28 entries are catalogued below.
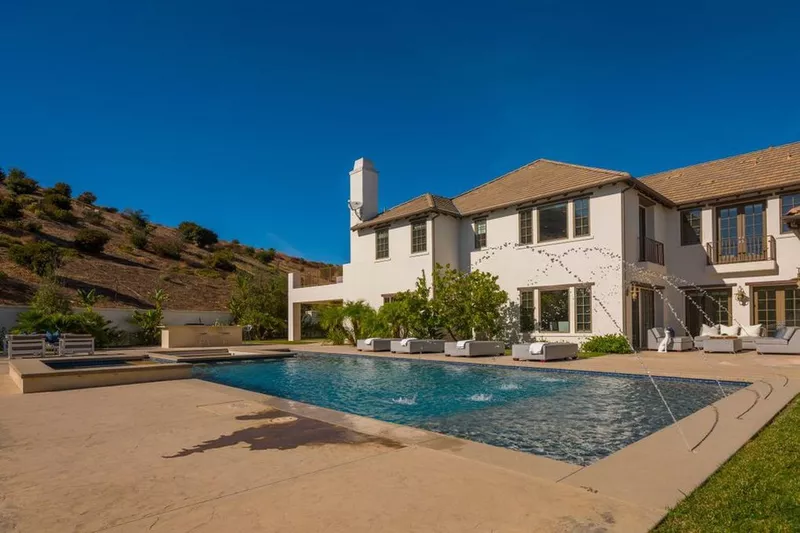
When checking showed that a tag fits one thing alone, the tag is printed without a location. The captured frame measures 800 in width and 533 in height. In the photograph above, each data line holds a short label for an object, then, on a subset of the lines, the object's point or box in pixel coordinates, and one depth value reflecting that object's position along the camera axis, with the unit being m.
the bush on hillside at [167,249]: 50.72
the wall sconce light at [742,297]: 18.19
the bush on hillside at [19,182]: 51.84
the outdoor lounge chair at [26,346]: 16.50
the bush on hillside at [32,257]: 34.59
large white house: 17.42
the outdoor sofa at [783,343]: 14.62
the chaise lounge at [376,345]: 19.77
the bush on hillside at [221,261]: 52.69
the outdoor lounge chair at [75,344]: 16.58
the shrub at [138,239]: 49.50
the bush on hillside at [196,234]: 61.28
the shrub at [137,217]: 58.40
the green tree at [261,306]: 31.47
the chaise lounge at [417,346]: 18.17
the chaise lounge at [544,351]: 14.02
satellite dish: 25.97
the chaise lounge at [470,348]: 16.19
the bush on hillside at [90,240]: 42.16
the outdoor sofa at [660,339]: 16.95
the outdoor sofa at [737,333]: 16.73
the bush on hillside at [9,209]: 41.19
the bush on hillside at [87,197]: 60.03
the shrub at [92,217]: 52.38
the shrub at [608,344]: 16.31
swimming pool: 6.19
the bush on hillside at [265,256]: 66.00
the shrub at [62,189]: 54.16
